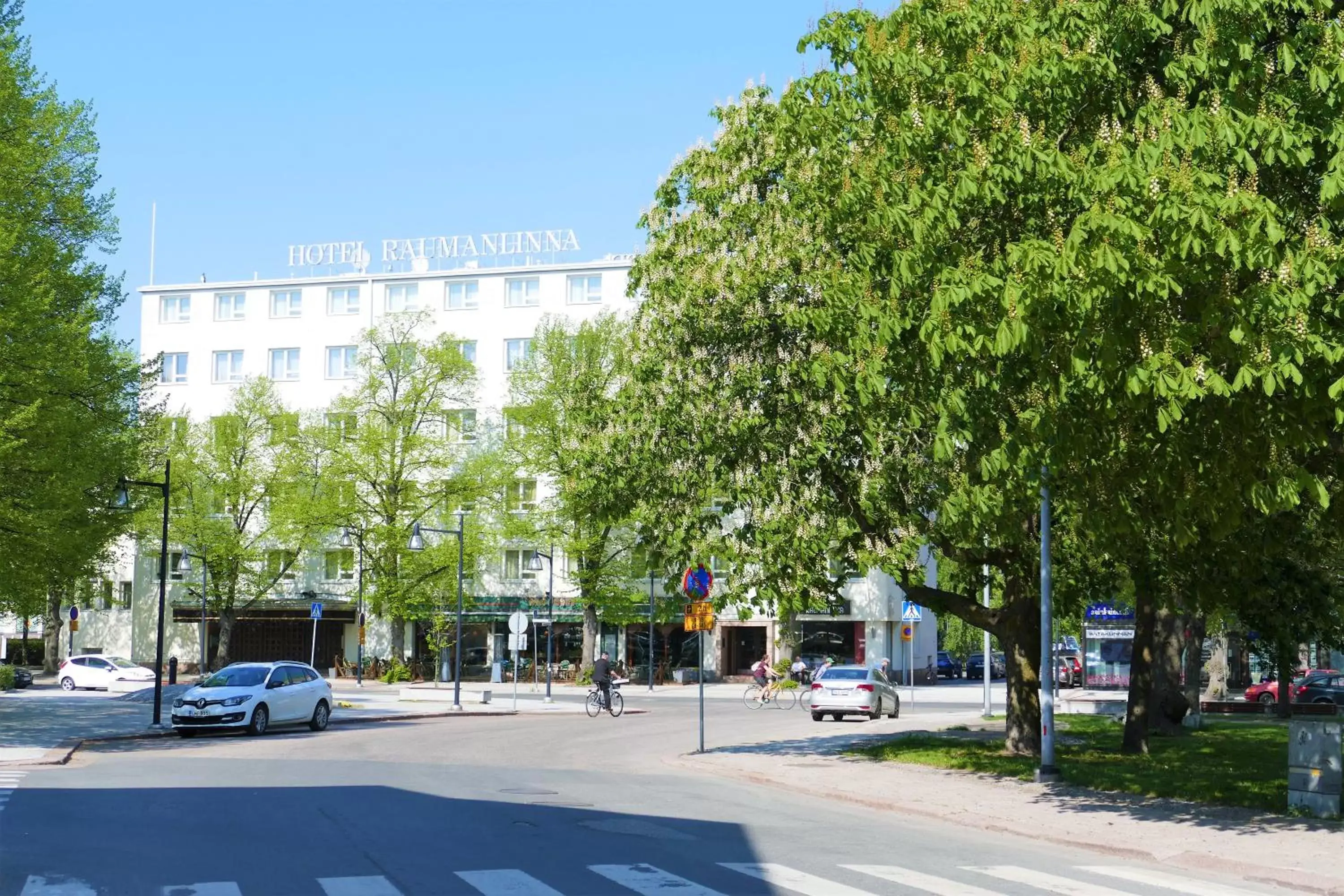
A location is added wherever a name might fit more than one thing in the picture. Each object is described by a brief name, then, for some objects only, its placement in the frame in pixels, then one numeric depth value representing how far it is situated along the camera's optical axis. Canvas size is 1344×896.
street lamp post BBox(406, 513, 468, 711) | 42.47
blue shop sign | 51.28
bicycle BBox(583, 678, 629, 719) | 40.19
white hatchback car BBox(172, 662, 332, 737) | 29.23
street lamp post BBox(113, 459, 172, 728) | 29.84
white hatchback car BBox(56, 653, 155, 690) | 52.72
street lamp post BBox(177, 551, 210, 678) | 67.06
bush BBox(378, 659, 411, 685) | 64.75
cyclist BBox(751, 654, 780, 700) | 47.25
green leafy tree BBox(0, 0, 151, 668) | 27.03
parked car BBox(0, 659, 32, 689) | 52.66
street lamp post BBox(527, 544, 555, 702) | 68.88
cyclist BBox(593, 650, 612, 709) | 39.59
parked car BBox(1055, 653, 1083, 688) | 67.75
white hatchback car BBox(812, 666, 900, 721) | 38.00
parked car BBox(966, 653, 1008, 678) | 87.75
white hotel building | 69.38
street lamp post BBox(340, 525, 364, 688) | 57.38
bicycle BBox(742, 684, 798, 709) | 47.12
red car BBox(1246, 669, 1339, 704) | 47.09
